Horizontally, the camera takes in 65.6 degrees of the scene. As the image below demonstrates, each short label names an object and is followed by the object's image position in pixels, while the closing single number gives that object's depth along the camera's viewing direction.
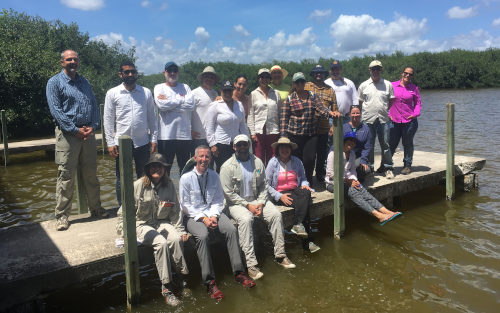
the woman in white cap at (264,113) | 6.45
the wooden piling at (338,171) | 6.21
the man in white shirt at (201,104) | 6.34
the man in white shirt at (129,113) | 5.38
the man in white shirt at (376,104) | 7.38
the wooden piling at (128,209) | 4.25
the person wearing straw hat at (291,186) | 5.82
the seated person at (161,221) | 4.54
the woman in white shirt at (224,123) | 6.09
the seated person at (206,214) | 4.78
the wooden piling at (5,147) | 13.70
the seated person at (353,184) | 6.31
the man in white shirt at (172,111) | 5.82
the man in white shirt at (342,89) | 7.09
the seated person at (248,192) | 5.41
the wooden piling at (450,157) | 8.09
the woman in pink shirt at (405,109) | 7.57
